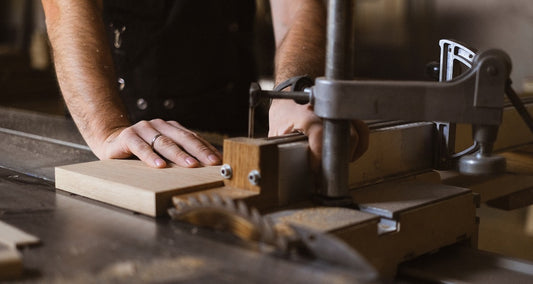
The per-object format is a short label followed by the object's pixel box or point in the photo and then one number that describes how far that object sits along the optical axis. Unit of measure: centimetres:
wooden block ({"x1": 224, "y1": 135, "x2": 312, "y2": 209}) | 142
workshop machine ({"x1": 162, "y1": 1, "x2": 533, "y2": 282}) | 133
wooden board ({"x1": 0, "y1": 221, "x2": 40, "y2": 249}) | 127
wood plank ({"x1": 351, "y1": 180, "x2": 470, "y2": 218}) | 142
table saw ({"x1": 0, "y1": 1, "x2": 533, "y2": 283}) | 122
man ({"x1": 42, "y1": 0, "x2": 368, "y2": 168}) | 161
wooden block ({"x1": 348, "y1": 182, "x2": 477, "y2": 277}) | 139
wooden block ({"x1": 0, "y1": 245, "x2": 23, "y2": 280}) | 118
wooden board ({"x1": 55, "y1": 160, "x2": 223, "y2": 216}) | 142
